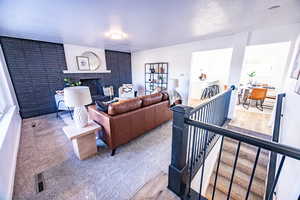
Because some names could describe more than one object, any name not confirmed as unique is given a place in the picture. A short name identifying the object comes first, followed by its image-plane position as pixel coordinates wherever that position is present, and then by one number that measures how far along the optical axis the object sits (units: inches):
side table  72.6
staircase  80.4
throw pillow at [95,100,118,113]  83.8
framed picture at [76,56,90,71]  176.2
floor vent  58.2
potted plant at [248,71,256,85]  222.7
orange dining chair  158.0
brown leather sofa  78.1
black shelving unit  199.6
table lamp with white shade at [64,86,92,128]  67.8
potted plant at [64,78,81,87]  163.5
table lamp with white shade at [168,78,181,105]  172.2
